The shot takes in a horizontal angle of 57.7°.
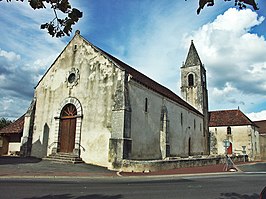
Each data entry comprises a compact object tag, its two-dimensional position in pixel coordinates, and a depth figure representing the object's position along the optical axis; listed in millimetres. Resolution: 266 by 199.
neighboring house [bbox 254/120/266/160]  38562
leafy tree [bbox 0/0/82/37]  3279
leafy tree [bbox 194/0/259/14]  2773
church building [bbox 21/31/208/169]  16141
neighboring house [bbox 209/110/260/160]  34719
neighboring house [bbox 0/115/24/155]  23453
